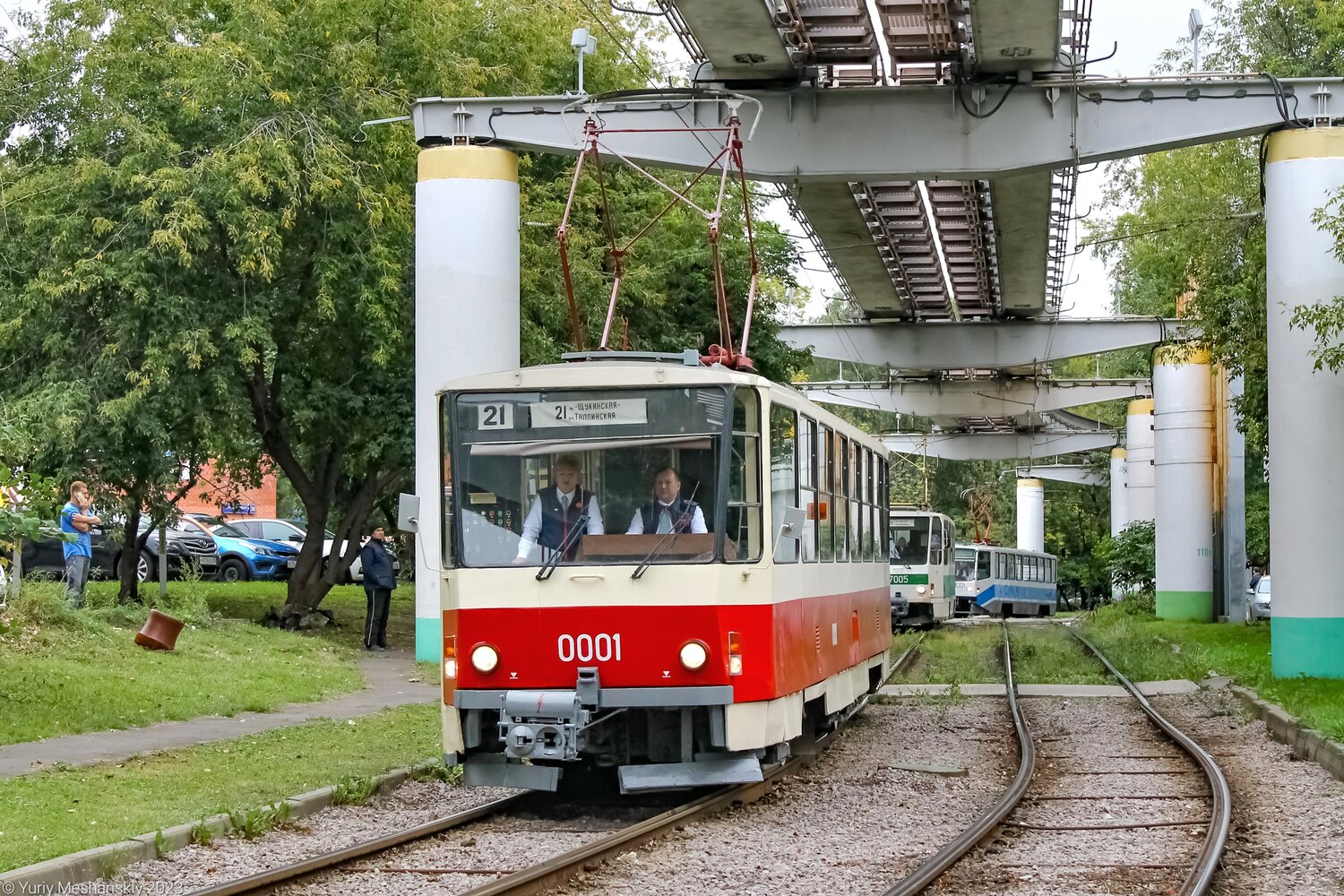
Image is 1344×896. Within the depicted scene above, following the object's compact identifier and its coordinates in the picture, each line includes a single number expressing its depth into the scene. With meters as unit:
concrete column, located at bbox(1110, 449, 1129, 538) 67.31
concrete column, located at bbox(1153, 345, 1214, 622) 40.31
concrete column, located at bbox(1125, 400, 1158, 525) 53.28
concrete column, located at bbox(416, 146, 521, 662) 20.72
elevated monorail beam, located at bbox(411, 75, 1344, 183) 20.14
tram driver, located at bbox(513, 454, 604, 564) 11.09
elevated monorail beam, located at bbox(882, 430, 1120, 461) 60.19
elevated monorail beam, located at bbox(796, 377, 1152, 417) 47.38
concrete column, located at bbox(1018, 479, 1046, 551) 76.94
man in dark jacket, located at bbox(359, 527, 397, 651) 23.94
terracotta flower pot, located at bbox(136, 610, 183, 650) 18.62
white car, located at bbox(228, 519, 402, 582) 43.78
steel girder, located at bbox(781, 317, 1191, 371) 38.91
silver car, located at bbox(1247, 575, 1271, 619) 40.47
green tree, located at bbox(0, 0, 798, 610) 21.64
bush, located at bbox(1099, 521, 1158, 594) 51.94
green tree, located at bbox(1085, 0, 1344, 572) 25.06
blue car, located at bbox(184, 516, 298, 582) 39.88
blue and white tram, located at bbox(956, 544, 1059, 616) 53.28
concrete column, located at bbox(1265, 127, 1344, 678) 19.67
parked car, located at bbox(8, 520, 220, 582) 31.56
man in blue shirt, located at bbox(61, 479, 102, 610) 18.52
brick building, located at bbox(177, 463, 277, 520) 64.75
